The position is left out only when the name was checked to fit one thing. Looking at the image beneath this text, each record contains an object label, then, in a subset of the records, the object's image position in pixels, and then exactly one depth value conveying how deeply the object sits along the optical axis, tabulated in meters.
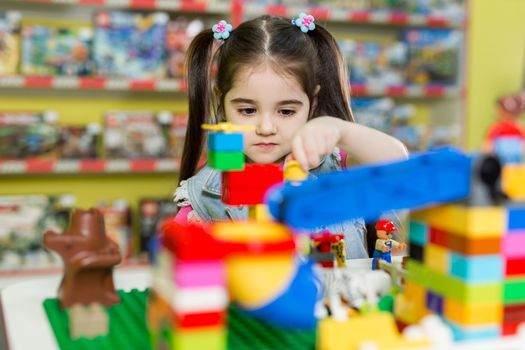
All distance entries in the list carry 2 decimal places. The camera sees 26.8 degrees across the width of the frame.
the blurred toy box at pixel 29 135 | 2.79
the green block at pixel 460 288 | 0.91
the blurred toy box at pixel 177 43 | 2.96
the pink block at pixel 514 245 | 0.93
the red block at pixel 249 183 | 1.02
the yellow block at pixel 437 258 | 0.94
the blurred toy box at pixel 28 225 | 2.83
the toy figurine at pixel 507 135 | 0.92
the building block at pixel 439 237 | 0.94
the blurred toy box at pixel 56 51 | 2.80
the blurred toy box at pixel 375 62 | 3.30
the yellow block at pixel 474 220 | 0.91
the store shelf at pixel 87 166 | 2.77
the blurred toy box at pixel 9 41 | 2.76
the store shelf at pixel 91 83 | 2.74
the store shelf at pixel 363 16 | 3.07
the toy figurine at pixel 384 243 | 1.22
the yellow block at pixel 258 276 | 0.86
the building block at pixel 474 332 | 0.92
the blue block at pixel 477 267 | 0.91
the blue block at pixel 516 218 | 0.92
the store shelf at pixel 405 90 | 3.30
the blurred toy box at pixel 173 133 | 3.03
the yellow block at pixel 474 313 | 0.91
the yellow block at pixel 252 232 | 0.86
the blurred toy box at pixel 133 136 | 2.95
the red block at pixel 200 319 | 0.85
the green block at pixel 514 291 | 0.94
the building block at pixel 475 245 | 0.91
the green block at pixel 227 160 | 1.00
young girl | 1.53
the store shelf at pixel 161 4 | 2.80
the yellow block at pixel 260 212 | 1.02
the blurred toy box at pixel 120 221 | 2.97
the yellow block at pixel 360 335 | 0.90
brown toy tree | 0.99
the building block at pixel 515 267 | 0.93
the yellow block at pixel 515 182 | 0.92
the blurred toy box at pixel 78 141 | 2.88
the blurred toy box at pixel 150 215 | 3.03
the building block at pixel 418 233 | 0.97
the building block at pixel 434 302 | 0.95
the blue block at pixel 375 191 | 0.89
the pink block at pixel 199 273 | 0.84
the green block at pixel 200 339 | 0.85
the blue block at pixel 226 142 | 1.00
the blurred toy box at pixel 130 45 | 2.89
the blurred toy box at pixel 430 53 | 3.45
